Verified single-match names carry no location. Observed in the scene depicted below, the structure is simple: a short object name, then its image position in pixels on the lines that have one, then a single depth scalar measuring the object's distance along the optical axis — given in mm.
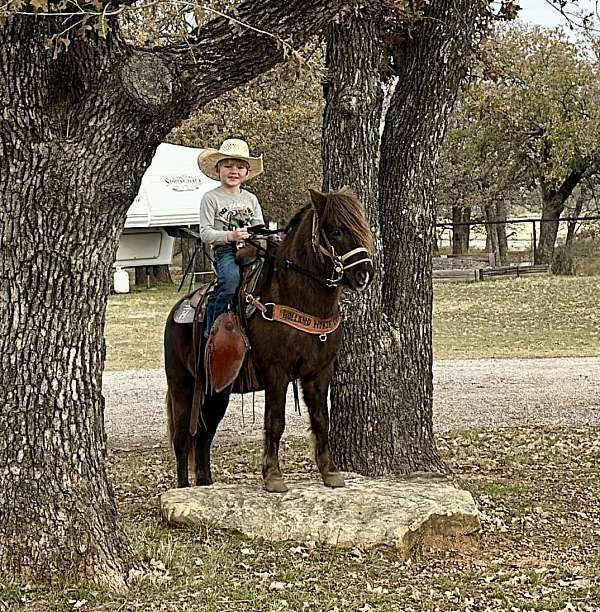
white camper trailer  56189
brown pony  11577
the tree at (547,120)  57907
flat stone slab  11627
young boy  12739
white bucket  59416
